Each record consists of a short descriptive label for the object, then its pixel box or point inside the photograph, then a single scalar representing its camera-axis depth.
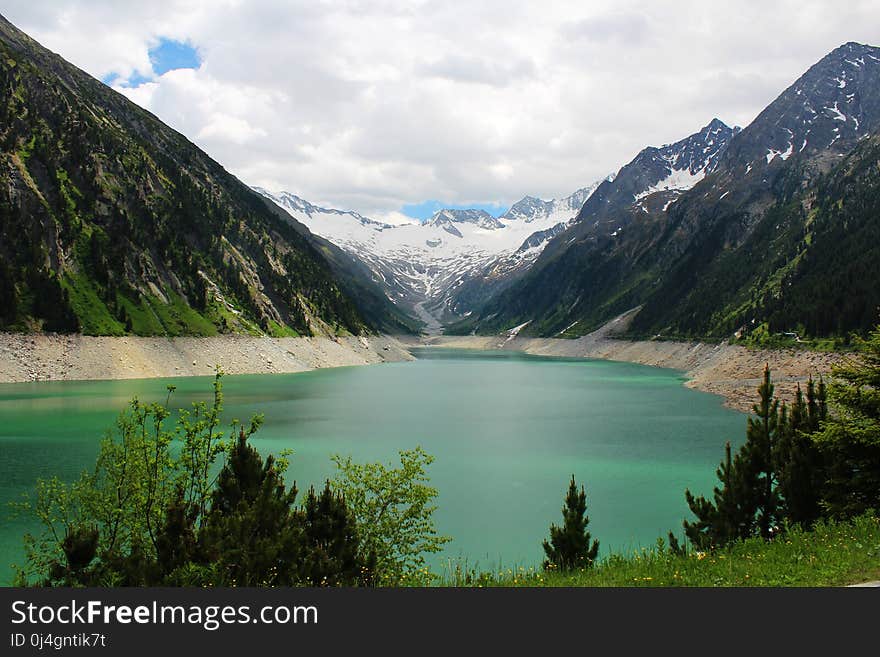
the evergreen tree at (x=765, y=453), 20.25
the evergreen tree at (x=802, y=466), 18.98
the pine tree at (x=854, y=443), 17.12
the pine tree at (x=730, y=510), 20.23
